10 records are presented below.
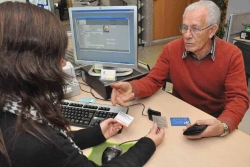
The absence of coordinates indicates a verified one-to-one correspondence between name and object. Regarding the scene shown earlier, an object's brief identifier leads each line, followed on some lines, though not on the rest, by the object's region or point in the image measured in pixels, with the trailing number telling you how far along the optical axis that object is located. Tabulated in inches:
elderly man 46.7
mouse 33.1
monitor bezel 46.2
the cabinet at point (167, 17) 183.1
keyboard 41.8
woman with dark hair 22.1
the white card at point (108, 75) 52.1
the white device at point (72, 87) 51.7
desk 32.4
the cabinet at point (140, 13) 168.4
